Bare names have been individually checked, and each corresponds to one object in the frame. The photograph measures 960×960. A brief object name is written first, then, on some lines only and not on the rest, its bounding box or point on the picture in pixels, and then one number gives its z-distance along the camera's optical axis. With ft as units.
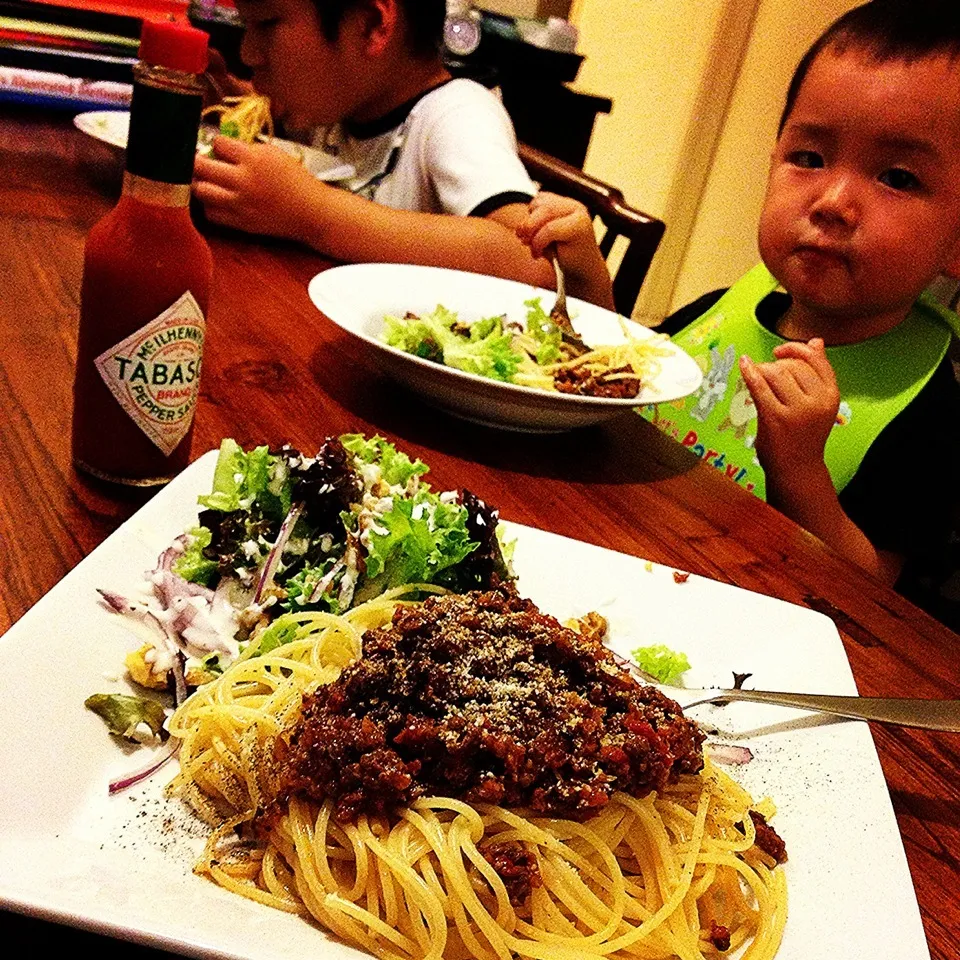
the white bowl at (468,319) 1.50
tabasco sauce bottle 1.07
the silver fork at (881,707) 1.06
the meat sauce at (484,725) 0.91
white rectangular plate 0.80
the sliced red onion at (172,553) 1.08
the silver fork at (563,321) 1.84
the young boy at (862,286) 1.94
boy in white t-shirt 2.22
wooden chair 2.70
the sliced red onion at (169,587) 1.05
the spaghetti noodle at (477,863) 0.87
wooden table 1.11
